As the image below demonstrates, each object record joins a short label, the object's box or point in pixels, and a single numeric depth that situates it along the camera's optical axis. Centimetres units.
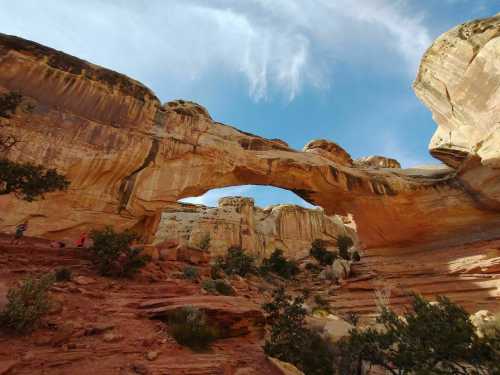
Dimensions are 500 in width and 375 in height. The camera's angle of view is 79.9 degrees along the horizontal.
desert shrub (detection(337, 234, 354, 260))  2713
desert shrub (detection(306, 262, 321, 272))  2562
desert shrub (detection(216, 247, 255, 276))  1832
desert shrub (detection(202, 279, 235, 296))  926
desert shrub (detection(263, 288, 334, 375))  588
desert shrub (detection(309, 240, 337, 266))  2772
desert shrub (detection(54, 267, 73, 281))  746
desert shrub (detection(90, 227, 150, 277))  898
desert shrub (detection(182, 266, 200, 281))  1024
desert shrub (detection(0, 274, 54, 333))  460
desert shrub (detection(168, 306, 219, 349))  573
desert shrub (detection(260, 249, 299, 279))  2359
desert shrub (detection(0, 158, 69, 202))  747
